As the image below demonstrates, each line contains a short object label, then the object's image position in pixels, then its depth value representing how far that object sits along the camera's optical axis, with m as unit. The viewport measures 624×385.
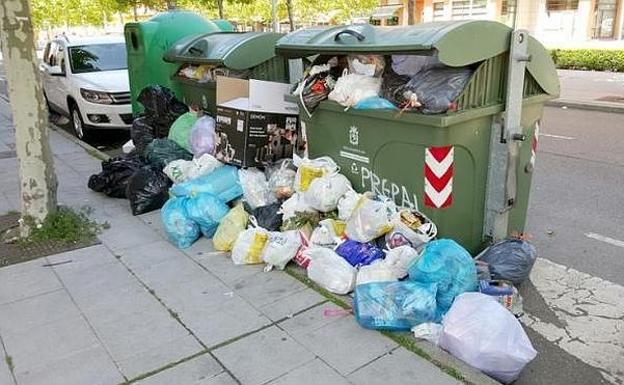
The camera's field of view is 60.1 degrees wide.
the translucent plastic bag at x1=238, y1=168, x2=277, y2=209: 4.30
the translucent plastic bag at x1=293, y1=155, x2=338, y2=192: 3.83
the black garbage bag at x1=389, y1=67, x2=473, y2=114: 3.02
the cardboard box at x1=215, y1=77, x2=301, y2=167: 4.43
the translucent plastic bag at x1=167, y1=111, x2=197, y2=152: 5.46
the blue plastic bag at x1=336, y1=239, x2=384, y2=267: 3.30
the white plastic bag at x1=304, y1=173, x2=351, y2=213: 3.67
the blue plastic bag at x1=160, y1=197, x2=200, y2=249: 4.09
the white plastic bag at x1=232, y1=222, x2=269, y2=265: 3.69
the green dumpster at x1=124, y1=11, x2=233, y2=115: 6.37
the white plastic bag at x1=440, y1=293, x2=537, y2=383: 2.51
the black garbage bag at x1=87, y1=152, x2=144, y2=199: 5.28
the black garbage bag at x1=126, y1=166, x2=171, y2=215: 4.83
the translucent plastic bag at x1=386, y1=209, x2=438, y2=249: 3.26
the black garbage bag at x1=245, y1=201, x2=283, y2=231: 3.93
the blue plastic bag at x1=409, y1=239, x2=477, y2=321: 2.93
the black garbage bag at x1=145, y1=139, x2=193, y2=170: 5.28
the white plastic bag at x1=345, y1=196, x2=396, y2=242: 3.28
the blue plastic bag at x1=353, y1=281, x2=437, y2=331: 2.81
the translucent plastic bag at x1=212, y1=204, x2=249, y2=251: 3.91
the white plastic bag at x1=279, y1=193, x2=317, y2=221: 3.81
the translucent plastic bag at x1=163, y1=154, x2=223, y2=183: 4.72
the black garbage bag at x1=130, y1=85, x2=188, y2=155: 5.86
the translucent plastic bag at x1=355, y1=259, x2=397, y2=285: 3.07
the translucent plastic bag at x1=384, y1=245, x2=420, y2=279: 3.11
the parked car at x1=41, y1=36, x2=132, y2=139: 7.92
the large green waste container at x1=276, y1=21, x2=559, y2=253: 3.07
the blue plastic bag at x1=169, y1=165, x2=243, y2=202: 4.43
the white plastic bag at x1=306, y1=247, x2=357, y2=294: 3.26
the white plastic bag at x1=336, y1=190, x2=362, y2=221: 3.54
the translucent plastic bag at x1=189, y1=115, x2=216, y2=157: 5.00
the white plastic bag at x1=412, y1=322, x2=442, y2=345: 2.77
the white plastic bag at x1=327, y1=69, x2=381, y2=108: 3.50
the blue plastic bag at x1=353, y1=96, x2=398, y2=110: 3.33
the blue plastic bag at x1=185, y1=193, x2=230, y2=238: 4.12
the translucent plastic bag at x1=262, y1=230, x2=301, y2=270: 3.58
